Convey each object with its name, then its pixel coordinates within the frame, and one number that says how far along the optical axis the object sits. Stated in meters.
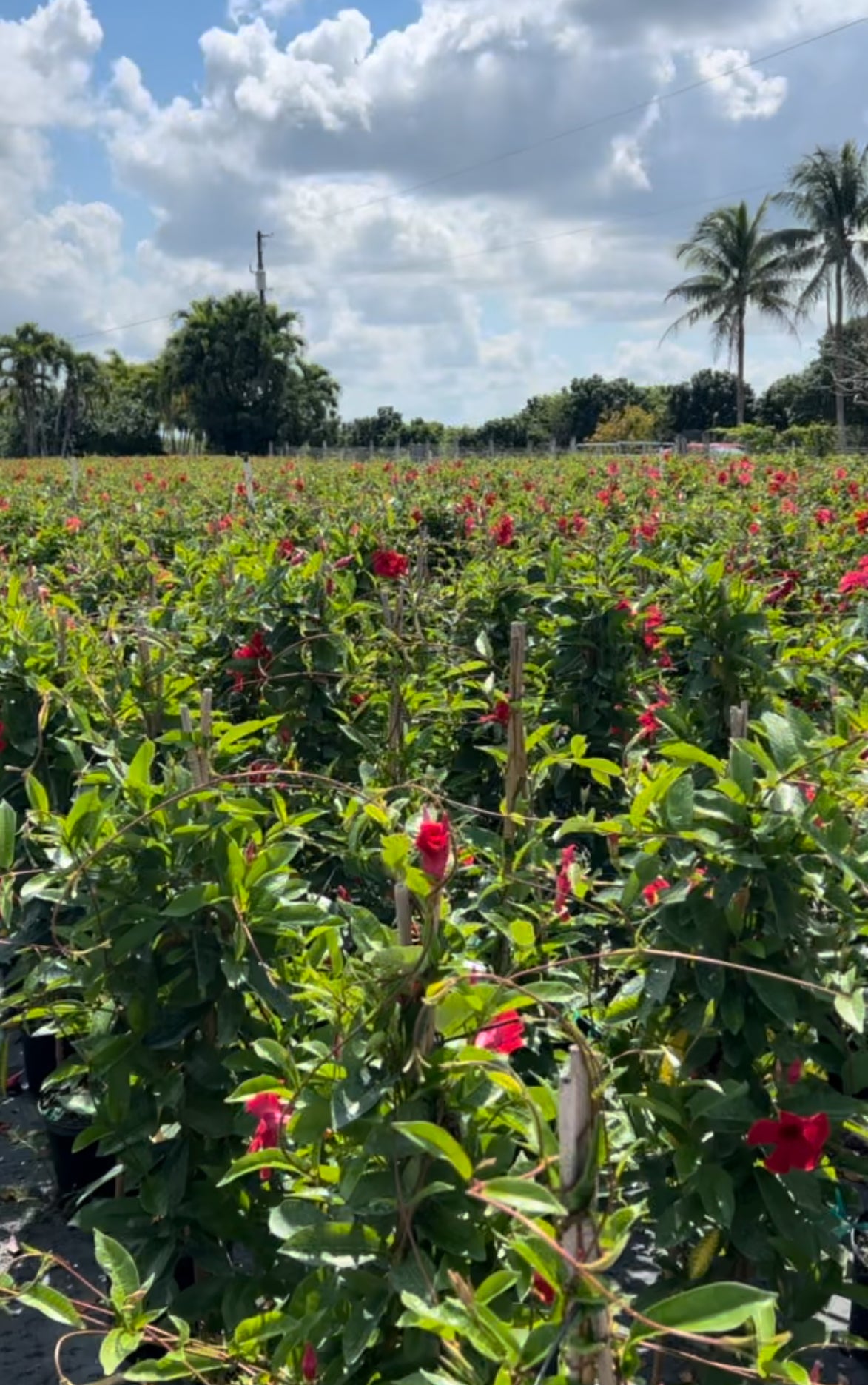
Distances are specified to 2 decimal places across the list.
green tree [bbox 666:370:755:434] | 50.66
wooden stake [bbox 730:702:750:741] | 2.12
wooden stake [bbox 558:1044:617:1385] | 1.07
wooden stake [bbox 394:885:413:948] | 1.43
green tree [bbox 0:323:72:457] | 50.50
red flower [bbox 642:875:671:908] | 1.83
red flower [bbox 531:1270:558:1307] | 1.25
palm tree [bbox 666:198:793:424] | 37.34
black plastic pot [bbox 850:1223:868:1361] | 2.64
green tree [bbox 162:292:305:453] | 47.94
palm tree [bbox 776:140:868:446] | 33.66
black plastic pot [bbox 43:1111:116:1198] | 3.17
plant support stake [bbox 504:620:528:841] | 2.44
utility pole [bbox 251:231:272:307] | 43.97
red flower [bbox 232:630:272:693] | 3.81
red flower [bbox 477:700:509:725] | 3.23
